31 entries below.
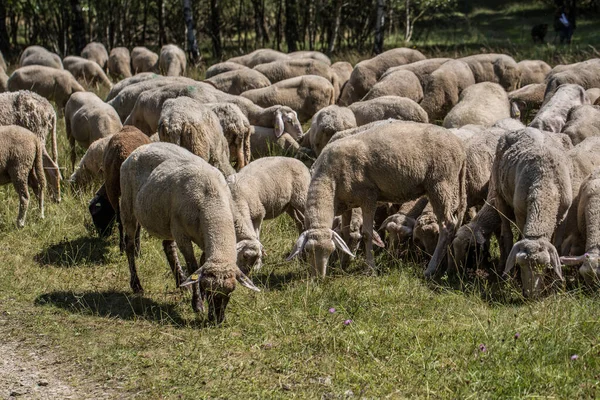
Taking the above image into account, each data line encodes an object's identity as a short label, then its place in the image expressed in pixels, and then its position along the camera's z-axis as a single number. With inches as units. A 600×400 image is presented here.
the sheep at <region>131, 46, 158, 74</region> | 955.2
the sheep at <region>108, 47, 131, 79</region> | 944.9
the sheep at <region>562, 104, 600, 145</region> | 418.3
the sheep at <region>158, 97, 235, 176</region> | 398.6
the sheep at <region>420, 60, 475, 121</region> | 567.2
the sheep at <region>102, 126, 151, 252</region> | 362.0
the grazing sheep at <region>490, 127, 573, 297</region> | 290.4
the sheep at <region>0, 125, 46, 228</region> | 402.6
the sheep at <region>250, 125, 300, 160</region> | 523.2
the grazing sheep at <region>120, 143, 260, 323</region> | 265.0
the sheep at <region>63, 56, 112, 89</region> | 839.7
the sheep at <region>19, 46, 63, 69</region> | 869.8
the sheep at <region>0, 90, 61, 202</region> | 478.6
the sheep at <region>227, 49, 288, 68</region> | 788.0
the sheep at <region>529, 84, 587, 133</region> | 432.1
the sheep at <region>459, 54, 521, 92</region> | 635.5
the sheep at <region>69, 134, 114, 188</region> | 456.4
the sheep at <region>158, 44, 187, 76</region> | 853.2
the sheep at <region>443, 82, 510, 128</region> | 482.0
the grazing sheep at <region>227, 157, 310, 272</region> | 350.9
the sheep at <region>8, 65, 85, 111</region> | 681.6
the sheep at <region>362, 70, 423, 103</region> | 562.9
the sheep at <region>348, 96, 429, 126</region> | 496.4
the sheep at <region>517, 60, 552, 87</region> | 648.4
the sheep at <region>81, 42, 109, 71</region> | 995.9
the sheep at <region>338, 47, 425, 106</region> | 644.1
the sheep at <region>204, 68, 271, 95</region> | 627.8
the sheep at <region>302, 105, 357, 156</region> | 474.0
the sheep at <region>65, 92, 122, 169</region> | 512.4
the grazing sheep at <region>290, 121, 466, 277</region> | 336.2
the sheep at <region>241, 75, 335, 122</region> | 588.1
